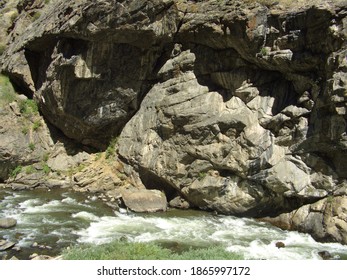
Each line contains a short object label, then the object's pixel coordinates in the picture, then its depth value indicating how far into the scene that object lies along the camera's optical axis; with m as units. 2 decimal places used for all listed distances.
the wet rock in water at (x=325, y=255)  14.71
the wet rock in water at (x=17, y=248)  14.06
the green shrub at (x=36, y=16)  31.21
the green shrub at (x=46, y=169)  25.48
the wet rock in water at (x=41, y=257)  12.80
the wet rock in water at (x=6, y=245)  14.01
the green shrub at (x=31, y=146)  26.28
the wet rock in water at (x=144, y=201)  20.28
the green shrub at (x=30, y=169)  25.28
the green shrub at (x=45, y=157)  26.31
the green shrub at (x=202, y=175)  21.03
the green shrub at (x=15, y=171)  25.02
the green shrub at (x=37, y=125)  27.27
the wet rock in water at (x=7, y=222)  16.59
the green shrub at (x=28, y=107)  27.53
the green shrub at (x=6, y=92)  27.31
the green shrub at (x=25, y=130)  26.56
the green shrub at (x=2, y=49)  32.93
